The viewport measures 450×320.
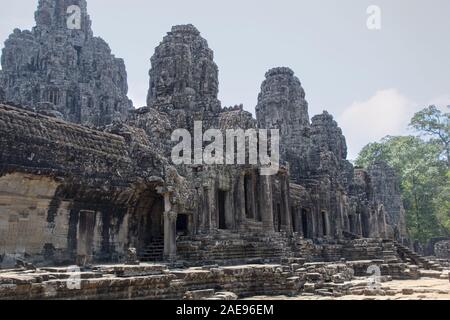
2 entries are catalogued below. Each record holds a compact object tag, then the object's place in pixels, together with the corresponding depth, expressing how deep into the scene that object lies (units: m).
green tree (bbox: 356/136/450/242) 45.88
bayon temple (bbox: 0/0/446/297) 12.75
